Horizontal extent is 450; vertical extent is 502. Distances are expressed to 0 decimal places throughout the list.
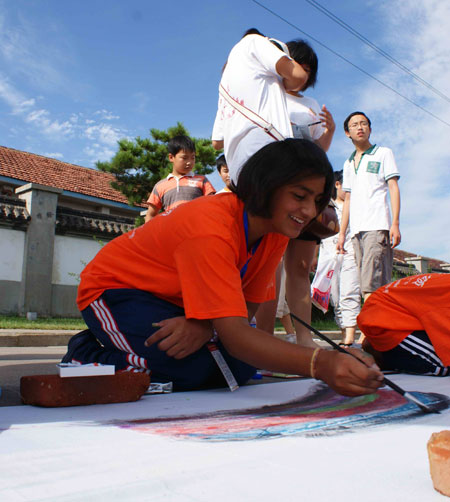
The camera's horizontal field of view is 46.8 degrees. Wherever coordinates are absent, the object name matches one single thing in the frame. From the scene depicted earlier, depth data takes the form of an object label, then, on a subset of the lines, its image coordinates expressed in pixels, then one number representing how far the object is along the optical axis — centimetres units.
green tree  1200
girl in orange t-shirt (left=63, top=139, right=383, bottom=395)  145
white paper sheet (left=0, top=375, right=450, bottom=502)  80
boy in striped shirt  384
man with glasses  339
